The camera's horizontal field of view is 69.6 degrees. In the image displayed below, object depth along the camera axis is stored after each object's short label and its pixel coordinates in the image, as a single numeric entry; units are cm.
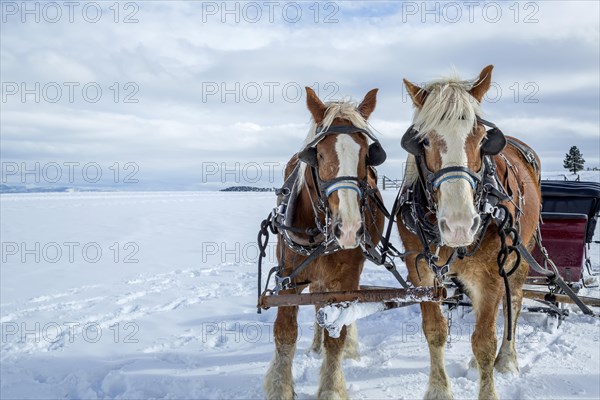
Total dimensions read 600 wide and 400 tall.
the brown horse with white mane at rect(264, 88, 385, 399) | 277
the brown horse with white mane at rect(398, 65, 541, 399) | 256
